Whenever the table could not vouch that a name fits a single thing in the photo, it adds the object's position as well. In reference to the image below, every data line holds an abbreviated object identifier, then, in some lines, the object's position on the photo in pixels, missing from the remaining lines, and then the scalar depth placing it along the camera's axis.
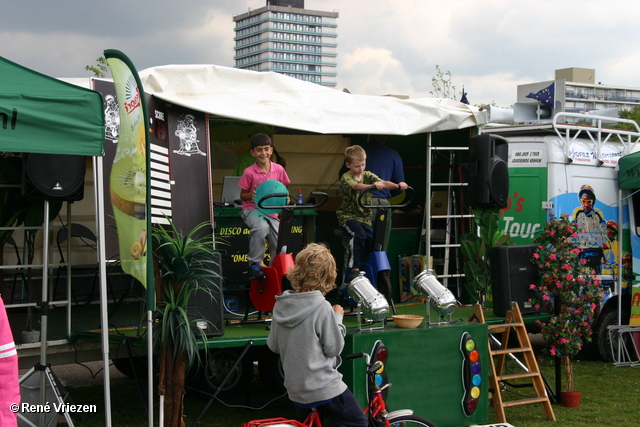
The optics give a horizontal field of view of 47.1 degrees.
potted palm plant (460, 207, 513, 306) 7.45
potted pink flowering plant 6.73
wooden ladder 6.14
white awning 6.44
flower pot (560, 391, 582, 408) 6.68
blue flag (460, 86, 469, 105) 8.86
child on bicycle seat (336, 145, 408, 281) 7.13
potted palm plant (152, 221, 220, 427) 5.11
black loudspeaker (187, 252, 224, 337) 5.74
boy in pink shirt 6.59
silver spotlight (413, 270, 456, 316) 5.81
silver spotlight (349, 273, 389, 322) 5.45
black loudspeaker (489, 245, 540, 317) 7.00
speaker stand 5.32
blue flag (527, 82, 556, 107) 9.27
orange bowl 5.67
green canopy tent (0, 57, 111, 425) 4.36
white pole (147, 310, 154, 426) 4.78
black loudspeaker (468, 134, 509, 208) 7.29
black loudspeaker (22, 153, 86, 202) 5.49
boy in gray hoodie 3.96
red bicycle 4.03
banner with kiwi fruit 4.76
